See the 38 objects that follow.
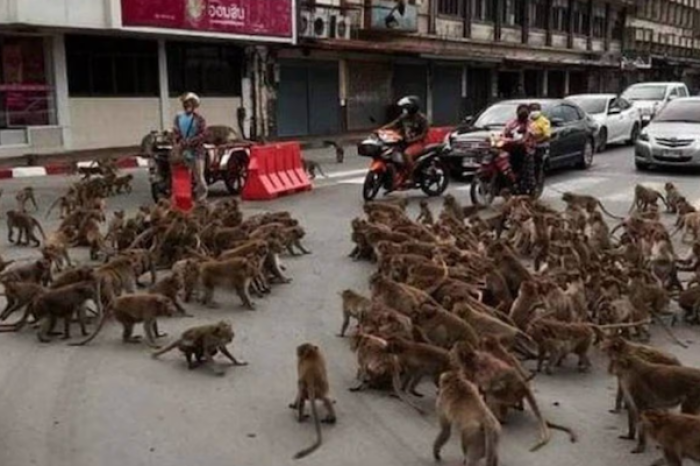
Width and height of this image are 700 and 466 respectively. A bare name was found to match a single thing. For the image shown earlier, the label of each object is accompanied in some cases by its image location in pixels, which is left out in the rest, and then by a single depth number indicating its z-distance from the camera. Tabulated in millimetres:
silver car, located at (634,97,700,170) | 19062
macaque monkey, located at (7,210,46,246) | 11156
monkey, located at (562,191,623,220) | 11703
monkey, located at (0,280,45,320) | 7410
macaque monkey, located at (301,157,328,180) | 17661
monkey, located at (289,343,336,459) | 5430
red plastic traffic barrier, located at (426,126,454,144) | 20245
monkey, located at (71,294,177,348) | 7062
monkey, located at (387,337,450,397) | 5660
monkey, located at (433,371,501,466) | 4668
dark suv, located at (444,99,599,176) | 17406
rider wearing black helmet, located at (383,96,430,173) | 15227
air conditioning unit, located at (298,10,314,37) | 28438
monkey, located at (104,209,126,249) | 10242
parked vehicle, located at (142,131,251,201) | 14516
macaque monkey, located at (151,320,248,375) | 6469
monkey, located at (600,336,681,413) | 5371
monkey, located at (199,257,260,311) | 8125
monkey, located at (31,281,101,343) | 7211
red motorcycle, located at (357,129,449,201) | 15039
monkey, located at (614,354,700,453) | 5012
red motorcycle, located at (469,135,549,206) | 14375
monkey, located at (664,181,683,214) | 13391
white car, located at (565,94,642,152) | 24547
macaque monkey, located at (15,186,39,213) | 12991
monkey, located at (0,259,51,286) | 7834
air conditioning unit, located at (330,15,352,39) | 30548
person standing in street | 13203
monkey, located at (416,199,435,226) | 11086
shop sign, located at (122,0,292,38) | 22141
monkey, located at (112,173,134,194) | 15427
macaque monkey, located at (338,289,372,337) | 7117
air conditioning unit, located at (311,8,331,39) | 29344
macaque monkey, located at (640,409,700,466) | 4391
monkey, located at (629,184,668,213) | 13211
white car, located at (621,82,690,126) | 29884
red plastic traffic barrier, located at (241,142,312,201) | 15648
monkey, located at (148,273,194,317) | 7719
